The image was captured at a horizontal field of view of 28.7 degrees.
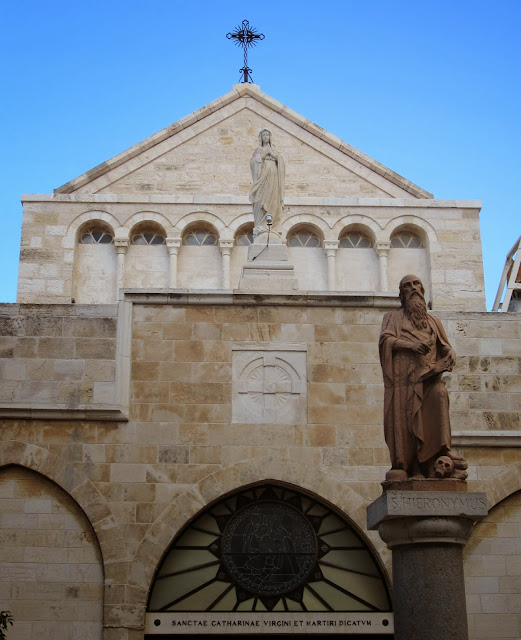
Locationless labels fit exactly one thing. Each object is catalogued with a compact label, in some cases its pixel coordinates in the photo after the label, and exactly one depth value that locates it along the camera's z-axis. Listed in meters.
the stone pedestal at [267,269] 16.66
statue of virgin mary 17.44
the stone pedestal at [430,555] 9.48
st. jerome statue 10.10
